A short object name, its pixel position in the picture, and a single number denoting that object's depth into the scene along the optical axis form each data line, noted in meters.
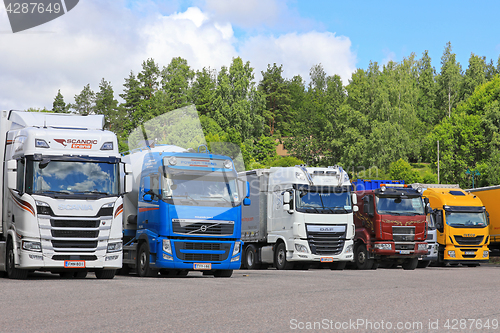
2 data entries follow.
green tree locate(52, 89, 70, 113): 106.06
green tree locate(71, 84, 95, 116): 102.31
